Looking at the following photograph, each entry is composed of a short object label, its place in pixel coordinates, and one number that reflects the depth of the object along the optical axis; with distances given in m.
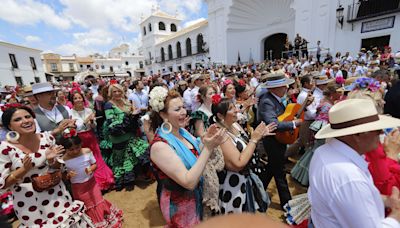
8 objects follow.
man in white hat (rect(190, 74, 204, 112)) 5.79
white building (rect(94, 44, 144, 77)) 52.28
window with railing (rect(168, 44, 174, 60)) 37.91
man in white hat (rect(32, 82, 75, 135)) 3.11
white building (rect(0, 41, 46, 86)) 25.05
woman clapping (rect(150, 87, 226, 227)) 1.68
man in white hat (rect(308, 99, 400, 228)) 1.17
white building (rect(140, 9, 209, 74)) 29.48
